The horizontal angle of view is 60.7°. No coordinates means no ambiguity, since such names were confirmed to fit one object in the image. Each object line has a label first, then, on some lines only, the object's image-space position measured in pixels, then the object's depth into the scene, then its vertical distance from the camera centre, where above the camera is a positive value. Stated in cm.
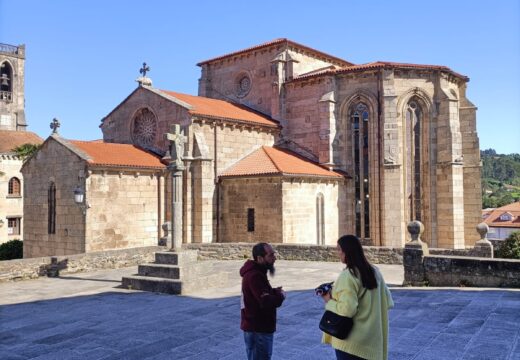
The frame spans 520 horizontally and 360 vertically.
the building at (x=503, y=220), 5550 -283
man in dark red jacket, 418 -100
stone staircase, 1125 -199
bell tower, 5403 +1447
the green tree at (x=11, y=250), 2625 -282
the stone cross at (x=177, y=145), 1245 +160
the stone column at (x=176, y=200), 1234 +3
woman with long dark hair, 338 -80
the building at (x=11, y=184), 3662 +160
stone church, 1956 +154
